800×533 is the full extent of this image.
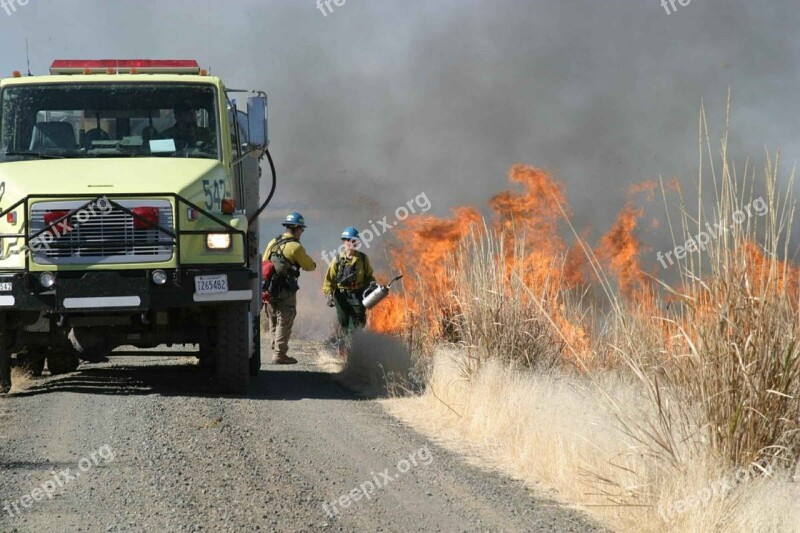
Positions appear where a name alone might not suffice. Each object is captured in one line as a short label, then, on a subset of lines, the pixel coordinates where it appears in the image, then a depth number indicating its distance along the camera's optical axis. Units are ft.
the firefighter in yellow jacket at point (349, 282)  88.89
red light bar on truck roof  69.46
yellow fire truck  60.80
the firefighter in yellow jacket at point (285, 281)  88.79
